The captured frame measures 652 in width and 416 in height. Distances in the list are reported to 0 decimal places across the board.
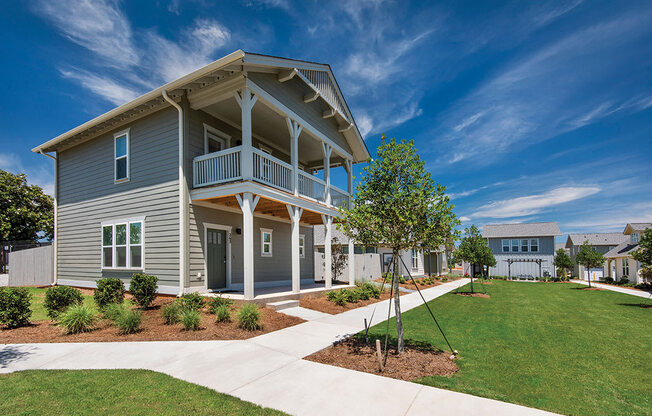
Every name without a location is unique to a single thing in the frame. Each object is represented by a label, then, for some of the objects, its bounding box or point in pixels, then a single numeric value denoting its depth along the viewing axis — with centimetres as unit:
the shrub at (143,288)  879
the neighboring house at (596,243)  3525
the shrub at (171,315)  764
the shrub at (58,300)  796
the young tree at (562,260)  2953
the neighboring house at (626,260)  2520
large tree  2183
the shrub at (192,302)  807
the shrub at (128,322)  683
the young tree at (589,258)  2269
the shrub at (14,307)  715
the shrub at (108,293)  859
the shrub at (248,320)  740
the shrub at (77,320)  683
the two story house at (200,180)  997
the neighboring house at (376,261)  2041
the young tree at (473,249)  1788
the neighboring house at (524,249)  3472
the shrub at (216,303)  835
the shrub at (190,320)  713
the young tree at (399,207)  575
